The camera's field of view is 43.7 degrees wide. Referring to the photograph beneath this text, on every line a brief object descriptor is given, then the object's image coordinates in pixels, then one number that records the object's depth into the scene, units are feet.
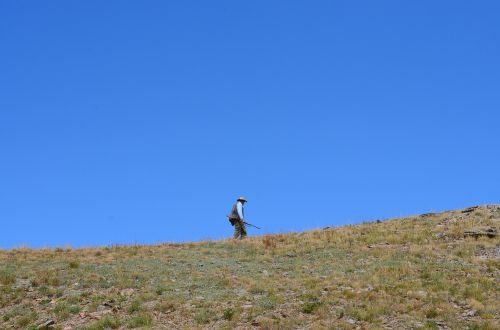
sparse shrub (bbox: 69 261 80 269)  80.96
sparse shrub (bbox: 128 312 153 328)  58.71
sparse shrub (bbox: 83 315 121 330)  58.31
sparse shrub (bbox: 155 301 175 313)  62.75
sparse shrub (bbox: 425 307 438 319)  57.93
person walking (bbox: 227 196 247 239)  103.81
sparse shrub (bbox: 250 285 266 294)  67.87
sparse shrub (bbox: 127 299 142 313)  63.02
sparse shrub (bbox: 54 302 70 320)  62.28
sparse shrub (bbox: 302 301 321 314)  60.70
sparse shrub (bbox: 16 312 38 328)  61.16
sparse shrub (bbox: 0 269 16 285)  73.92
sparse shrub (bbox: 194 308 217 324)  59.31
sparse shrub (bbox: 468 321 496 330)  54.08
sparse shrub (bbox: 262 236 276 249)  92.88
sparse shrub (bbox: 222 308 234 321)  59.88
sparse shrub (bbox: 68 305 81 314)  63.36
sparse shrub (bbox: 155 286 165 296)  68.08
